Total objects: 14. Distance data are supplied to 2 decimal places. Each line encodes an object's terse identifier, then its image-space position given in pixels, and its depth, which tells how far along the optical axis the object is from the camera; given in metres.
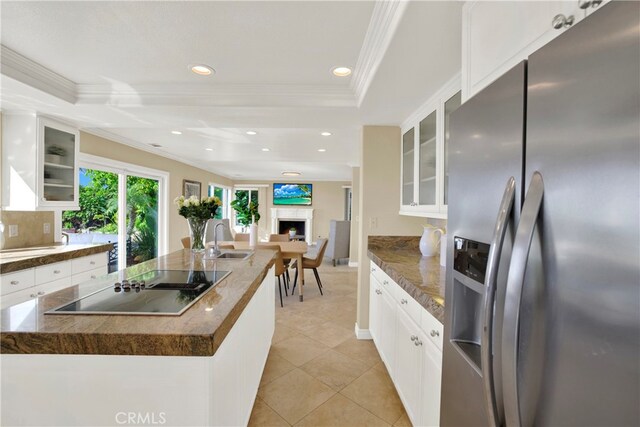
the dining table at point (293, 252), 4.16
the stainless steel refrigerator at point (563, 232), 0.46
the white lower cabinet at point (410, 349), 1.35
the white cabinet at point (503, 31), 0.71
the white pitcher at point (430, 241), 2.49
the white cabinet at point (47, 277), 2.10
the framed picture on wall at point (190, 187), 5.97
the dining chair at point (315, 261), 4.52
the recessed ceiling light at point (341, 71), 2.03
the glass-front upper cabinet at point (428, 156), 2.04
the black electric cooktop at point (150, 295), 1.16
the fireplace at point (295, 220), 9.84
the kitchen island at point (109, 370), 0.95
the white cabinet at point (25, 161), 2.61
